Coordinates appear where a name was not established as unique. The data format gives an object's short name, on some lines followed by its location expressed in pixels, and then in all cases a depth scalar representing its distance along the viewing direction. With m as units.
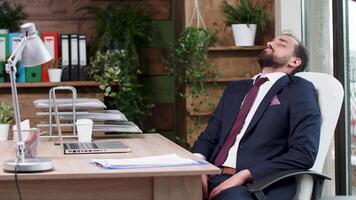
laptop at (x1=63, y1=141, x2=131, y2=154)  3.43
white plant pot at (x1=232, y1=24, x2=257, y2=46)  6.13
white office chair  3.40
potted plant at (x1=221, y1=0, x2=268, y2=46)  6.14
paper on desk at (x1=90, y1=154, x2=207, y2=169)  2.80
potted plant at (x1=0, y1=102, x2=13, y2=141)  4.66
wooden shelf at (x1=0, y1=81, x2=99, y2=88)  6.51
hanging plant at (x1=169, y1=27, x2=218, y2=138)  6.03
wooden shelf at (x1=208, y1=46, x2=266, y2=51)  6.13
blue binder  6.55
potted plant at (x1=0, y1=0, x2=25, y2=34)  6.78
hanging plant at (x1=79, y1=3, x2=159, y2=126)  6.52
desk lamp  2.67
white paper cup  4.01
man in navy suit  3.55
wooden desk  2.66
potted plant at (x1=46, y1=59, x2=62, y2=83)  6.54
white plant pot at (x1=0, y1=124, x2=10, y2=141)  4.65
